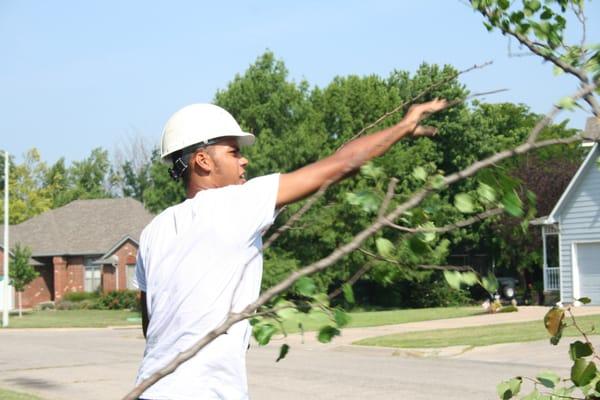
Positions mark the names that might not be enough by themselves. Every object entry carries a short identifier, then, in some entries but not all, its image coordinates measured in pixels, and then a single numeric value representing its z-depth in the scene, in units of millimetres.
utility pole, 35188
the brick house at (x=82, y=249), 57688
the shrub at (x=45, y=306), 55688
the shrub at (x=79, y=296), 55625
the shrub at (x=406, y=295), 44184
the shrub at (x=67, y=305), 53656
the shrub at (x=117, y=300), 52188
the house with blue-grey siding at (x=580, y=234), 34344
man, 2873
